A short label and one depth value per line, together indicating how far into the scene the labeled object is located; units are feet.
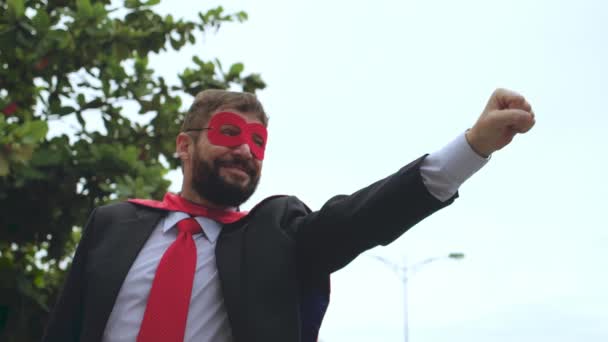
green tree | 20.40
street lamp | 72.49
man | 8.02
